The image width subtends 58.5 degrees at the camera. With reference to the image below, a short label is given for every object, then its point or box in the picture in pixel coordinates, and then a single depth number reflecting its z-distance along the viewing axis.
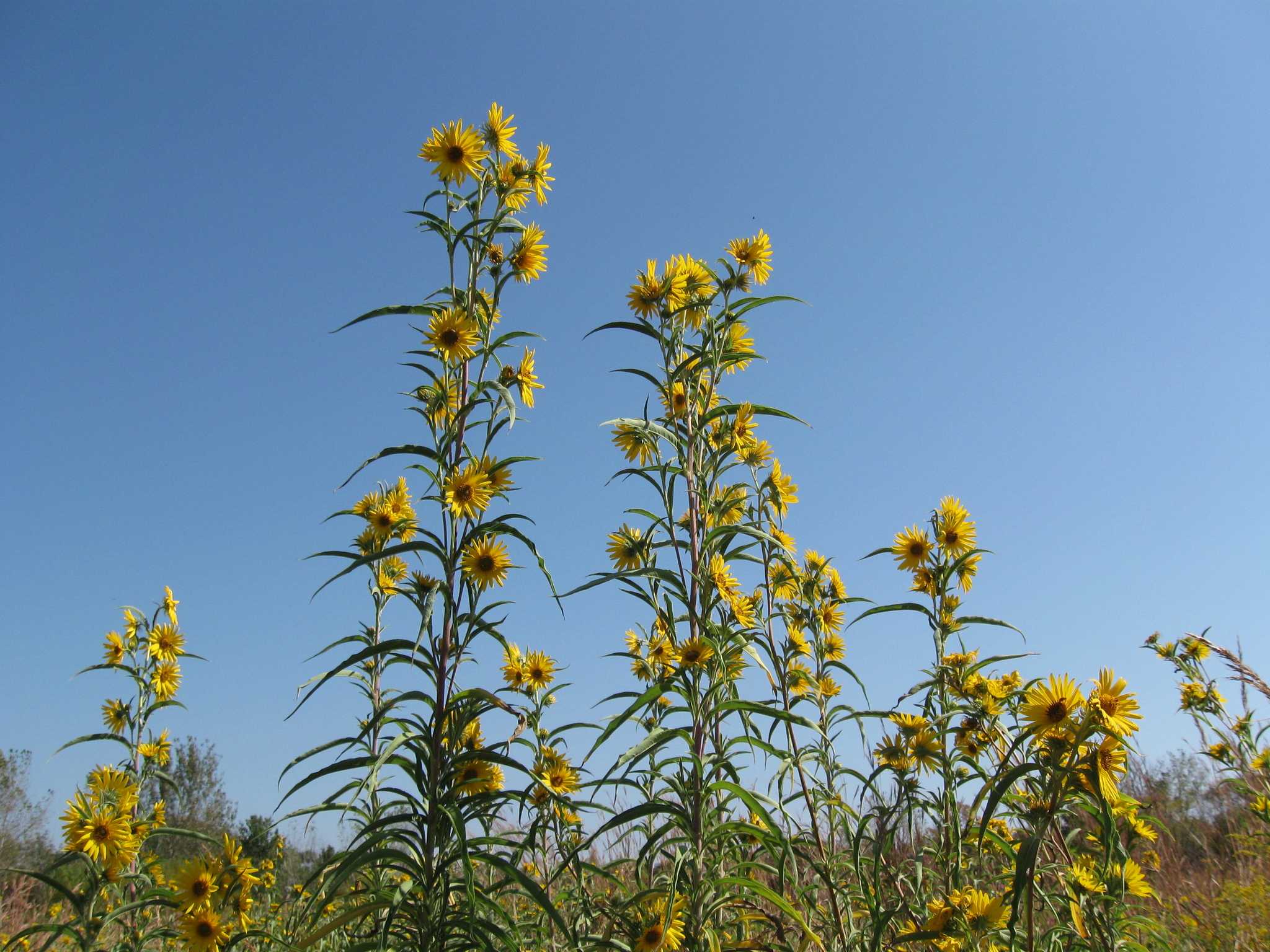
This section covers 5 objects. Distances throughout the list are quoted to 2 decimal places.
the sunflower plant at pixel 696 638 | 1.15
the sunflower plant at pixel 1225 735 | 1.92
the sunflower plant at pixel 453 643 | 1.12
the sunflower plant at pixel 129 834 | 1.41
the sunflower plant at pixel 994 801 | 1.04
